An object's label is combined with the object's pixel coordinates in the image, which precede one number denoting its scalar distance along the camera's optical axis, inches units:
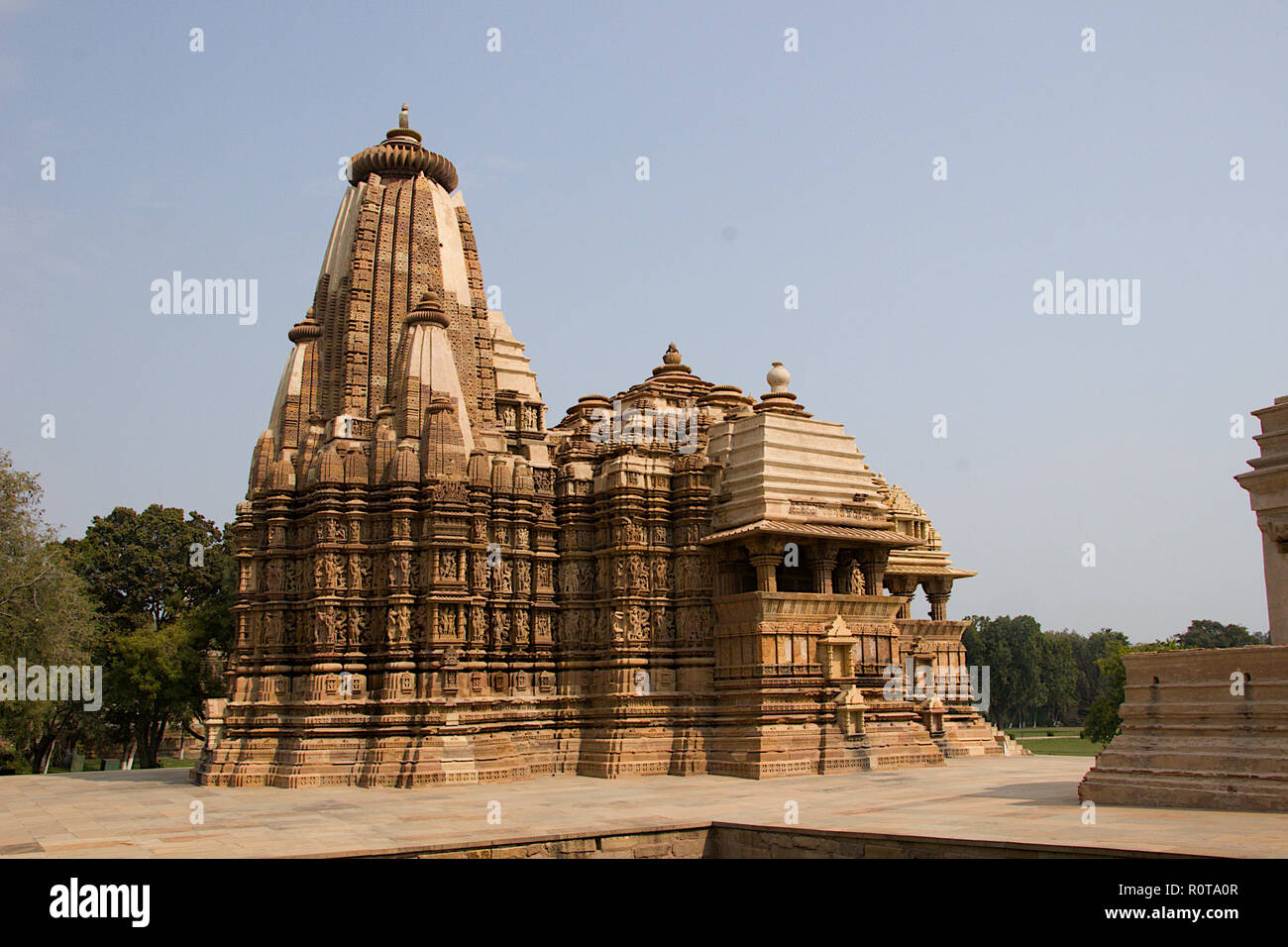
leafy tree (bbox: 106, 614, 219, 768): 1469.0
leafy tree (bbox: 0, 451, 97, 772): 1100.5
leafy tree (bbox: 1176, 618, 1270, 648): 3654.0
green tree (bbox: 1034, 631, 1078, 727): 3309.5
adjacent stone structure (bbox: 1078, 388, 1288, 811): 531.5
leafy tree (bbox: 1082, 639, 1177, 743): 1855.3
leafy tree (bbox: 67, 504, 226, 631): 1626.5
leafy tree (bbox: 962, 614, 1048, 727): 3228.3
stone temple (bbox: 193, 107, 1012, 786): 906.1
